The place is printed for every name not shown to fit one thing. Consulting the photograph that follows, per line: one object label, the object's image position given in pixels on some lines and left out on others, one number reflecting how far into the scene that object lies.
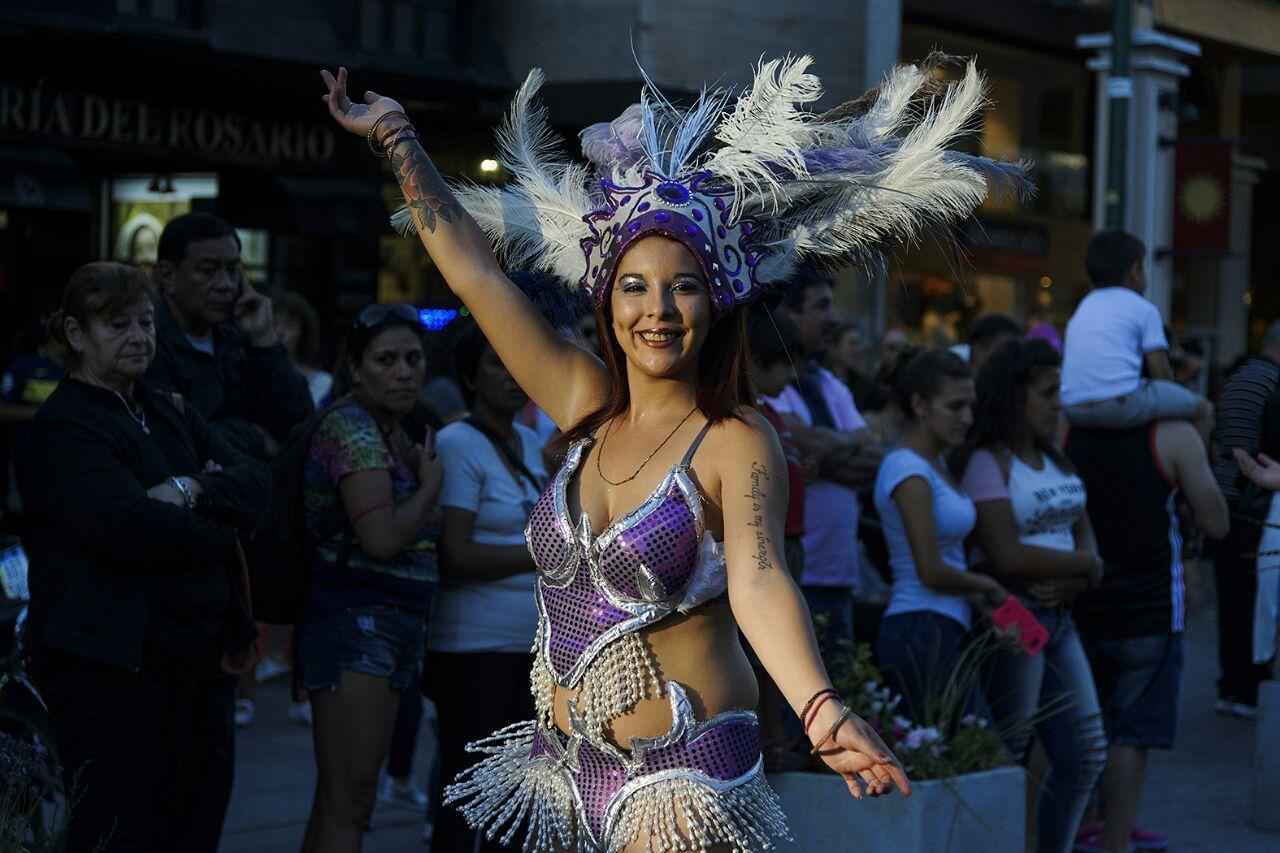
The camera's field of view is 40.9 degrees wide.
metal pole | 12.67
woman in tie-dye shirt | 5.19
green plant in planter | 5.48
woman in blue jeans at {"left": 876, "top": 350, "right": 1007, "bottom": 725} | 6.07
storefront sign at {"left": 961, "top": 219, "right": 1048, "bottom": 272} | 18.25
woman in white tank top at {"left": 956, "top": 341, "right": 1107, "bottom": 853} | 6.18
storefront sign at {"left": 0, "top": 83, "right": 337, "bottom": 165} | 11.97
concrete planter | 5.26
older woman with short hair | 4.68
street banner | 16.16
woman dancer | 3.50
